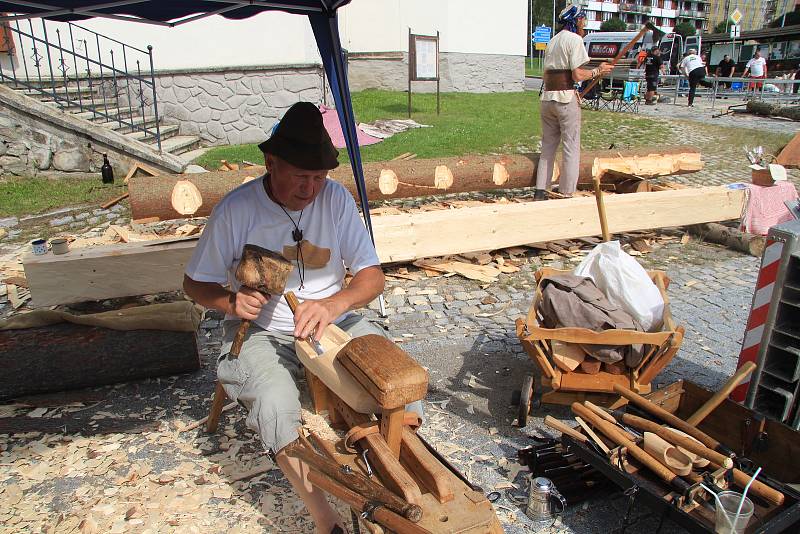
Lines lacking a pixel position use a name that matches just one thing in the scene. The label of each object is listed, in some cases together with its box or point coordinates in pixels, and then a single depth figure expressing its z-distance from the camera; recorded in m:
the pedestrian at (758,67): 22.70
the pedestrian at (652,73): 19.09
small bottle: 9.02
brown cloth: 3.17
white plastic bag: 3.36
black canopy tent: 3.19
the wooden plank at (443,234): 4.65
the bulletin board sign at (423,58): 13.94
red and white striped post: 3.04
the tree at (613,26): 65.96
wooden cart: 3.05
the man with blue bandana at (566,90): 7.02
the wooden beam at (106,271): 4.59
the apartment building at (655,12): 82.49
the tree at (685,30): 70.69
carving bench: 1.78
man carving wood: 2.33
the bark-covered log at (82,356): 3.59
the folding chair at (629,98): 17.97
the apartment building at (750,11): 80.82
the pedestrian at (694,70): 18.77
